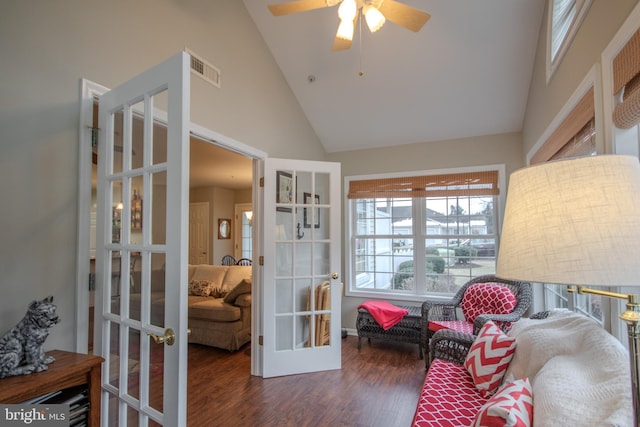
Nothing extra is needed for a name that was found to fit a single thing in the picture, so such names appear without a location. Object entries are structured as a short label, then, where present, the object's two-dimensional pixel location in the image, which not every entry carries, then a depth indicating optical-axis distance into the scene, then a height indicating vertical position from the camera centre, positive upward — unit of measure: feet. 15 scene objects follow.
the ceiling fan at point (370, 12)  6.00 +4.18
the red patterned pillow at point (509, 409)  3.36 -2.02
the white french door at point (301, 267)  9.75 -1.24
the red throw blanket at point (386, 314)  11.34 -3.07
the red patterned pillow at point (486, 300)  9.89 -2.32
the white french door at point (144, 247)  3.99 -0.26
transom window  5.85 +4.29
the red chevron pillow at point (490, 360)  5.64 -2.42
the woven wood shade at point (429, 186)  11.91 +1.70
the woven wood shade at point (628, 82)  3.90 +1.93
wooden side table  3.31 -1.69
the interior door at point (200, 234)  23.45 -0.44
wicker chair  8.84 -2.56
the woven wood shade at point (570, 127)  5.51 +2.03
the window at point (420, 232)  12.25 -0.16
